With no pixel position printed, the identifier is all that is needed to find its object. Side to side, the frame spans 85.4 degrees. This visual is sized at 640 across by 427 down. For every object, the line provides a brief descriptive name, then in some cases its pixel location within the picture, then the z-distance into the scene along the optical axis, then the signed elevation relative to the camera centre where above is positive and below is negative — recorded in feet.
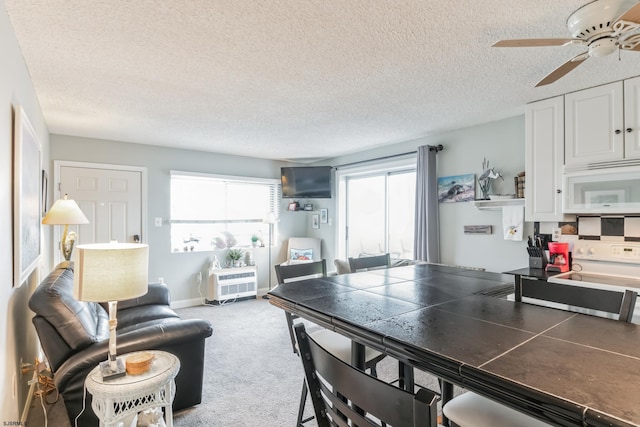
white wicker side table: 5.27 -2.76
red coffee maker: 9.88 -1.26
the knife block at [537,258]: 10.36 -1.32
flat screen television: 18.79 +1.77
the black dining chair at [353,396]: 2.23 -1.34
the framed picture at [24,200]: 6.35 +0.29
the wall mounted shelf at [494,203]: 11.02 +0.35
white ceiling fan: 4.94 +2.69
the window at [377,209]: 16.07 +0.28
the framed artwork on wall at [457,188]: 12.76 +0.98
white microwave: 8.39 +0.59
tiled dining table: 2.49 -1.28
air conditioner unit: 16.81 -3.48
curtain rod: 13.57 +2.59
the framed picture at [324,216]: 19.53 -0.10
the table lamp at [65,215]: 9.24 -0.01
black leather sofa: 6.34 -2.53
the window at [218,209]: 17.13 +0.27
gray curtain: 13.51 +0.24
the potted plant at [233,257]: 17.94 -2.23
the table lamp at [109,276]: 5.32 -0.96
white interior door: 14.32 +0.70
